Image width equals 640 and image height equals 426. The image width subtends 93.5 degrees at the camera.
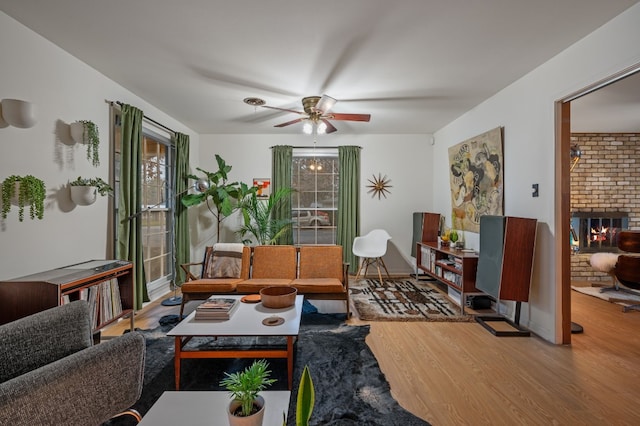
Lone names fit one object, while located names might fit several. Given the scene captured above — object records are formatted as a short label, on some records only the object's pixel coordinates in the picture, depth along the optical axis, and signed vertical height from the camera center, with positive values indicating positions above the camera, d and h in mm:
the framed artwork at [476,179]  3656 +501
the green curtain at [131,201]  3348 +146
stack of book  2344 -764
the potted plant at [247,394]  1012 -610
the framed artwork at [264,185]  5664 +550
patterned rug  3518 -1165
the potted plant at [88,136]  2740 +723
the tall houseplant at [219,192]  4789 +354
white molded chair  5191 -546
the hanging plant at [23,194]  2154 +135
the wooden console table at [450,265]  3652 -687
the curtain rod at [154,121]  3315 +1259
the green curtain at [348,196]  5574 +348
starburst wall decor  5696 +547
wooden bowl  2568 -720
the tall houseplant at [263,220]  5156 -105
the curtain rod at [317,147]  5688 +1281
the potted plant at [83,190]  2719 +207
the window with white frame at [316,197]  5828 +340
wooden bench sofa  3611 -664
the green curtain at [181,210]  4734 +57
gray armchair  917 -571
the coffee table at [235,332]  2098 -834
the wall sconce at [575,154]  4230 +907
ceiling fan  3243 +1139
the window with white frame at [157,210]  4258 +52
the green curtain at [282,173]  5605 +770
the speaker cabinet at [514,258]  2986 -423
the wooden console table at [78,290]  2131 -604
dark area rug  1861 -1222
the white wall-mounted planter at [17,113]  2127 +711
